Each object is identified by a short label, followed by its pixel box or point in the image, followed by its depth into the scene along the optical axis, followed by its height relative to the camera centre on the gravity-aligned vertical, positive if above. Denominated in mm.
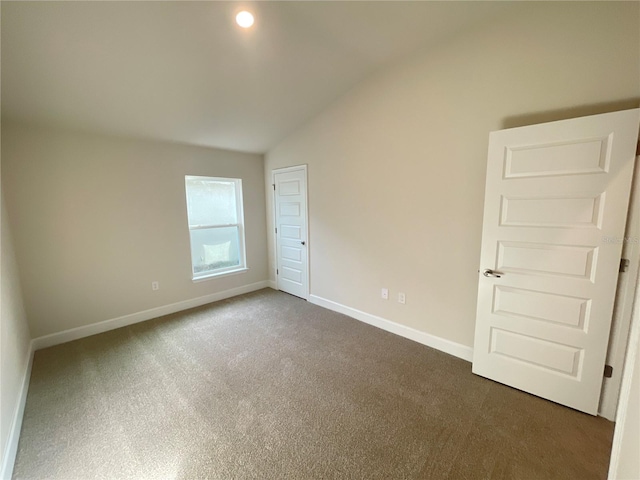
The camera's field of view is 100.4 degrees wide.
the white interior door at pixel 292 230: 3902 -405
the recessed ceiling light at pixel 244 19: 1948 +1367
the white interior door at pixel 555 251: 1706 -354
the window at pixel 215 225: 3939 -317
